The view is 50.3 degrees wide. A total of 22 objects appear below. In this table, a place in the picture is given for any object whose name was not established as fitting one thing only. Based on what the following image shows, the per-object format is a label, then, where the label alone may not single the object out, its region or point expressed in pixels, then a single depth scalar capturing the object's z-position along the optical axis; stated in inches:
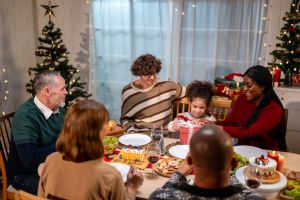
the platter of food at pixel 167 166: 69.4
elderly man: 77.1
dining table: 62.6
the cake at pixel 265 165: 63.7
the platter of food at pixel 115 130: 92.5
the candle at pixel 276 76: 131.0
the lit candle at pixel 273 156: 69.8
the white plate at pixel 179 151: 78.3
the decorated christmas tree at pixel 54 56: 137.5
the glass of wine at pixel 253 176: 59.4
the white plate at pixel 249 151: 79.6
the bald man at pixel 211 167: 42.3
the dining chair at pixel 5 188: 83.1
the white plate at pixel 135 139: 86.6
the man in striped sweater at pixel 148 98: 110.7
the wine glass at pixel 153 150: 76.0
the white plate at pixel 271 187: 61.3
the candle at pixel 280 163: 69.5
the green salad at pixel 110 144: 80.8
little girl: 98.3
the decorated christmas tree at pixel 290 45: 129.6
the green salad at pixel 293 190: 61.6
